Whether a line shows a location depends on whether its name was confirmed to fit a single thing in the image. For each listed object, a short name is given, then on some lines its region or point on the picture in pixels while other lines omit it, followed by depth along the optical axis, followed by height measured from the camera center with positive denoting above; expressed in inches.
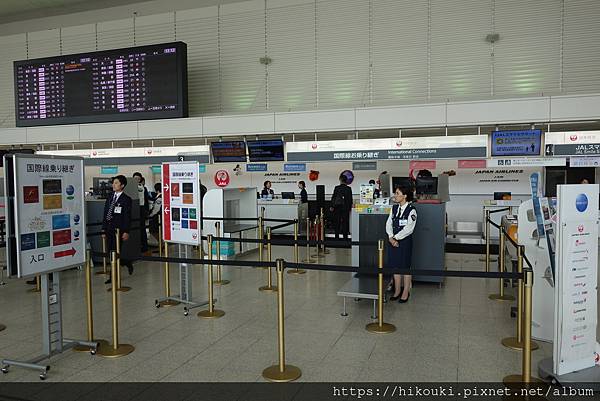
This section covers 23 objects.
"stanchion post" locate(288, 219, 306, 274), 334.0 -63.2
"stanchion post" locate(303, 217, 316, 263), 390.1 -63.2
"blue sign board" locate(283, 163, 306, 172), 678.5 +28.7
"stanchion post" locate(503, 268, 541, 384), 135.1 -43.6
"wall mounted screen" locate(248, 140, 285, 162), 382.6 +30.8
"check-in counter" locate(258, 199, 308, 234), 544.1 -27.8
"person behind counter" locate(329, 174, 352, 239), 478.6 -19.9
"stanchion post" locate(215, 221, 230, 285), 303.1 -62.3
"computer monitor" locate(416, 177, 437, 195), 339.0 +0.2
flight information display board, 364.8 +85.9
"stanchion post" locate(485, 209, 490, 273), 324.8 -44.4
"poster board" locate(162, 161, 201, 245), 240.4 -7.9
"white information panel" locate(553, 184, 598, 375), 142.6 -29.4
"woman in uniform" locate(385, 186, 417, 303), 241.8 -24.0
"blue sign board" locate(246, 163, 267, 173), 672.6 +29.2
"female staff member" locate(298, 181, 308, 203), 574.9 -12.4
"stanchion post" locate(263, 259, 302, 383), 154.8 -60.2
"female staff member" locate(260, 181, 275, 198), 598.5 -5.7
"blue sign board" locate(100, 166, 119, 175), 658.8 +27.0
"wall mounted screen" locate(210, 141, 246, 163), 393.7 +31.3
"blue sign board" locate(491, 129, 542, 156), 323.0 +29.9
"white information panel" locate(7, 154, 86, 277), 157.1 -9.1
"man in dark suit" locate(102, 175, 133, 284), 303.3 -17.3
